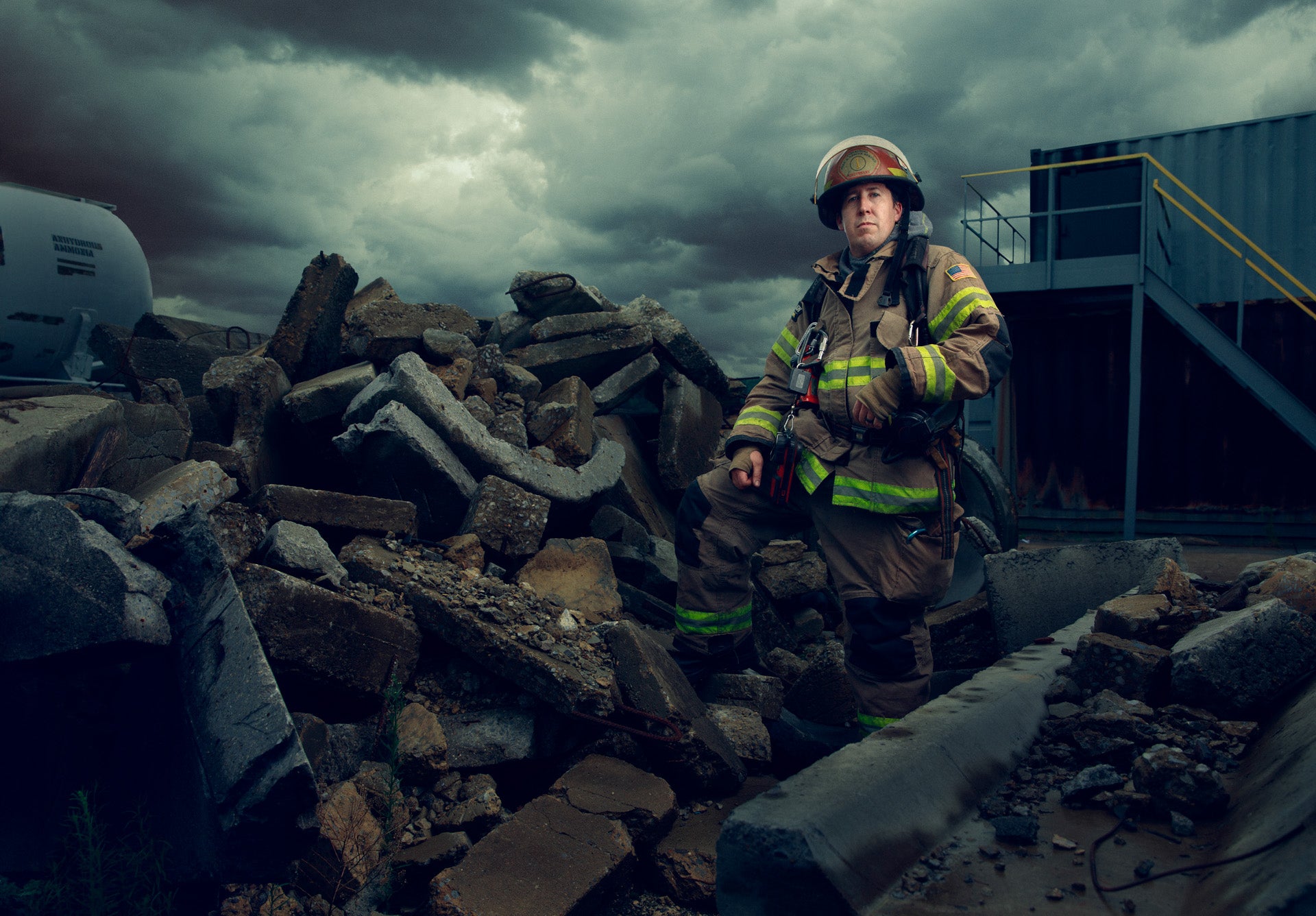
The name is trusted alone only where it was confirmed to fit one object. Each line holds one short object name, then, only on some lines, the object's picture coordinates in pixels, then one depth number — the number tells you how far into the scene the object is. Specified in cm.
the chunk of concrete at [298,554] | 344
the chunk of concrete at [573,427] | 568
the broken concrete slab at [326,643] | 303
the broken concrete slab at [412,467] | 440
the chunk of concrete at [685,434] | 653
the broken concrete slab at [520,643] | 312
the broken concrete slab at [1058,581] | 443
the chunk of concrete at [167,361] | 828
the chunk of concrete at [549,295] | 706
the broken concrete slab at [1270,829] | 142
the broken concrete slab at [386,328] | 553
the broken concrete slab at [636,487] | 594
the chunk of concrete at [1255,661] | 246
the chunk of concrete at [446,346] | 555
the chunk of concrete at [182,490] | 379
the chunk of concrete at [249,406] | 486
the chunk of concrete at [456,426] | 472
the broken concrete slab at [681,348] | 700
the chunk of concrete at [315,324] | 565
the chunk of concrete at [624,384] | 657
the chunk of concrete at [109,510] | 306
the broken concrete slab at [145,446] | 455
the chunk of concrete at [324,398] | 496
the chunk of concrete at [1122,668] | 261
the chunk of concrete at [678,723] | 318
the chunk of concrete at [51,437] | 393
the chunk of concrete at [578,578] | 442
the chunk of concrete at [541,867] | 238
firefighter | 304
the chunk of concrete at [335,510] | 393
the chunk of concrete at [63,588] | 254
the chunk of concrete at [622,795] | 283
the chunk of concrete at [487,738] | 313
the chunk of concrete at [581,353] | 656
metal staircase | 718
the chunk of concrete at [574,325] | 671
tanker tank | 991
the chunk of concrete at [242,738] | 240
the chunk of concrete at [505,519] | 438
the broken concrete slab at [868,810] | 169
